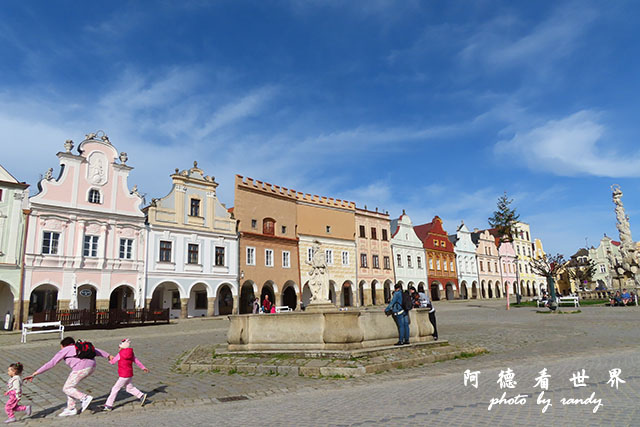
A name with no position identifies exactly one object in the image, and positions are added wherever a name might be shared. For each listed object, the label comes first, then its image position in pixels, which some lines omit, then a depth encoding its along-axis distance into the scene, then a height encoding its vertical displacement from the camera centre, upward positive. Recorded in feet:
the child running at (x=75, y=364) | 21.24 -2.71
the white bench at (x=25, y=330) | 55.72 -2.60
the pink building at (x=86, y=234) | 86.89 +14.63
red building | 172.24 +13.22
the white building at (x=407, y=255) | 159.63 +14.27
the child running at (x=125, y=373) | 21.94 -3.31
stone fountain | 32.22 -2.48
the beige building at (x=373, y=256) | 147.02 +13.55
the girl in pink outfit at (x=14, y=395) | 19.98 -3.75
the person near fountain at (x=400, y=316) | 35.50 -1.64
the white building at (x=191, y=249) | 103.55 +12.81
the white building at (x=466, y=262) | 185.68 +12.71
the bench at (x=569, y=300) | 99.45 -2.49
